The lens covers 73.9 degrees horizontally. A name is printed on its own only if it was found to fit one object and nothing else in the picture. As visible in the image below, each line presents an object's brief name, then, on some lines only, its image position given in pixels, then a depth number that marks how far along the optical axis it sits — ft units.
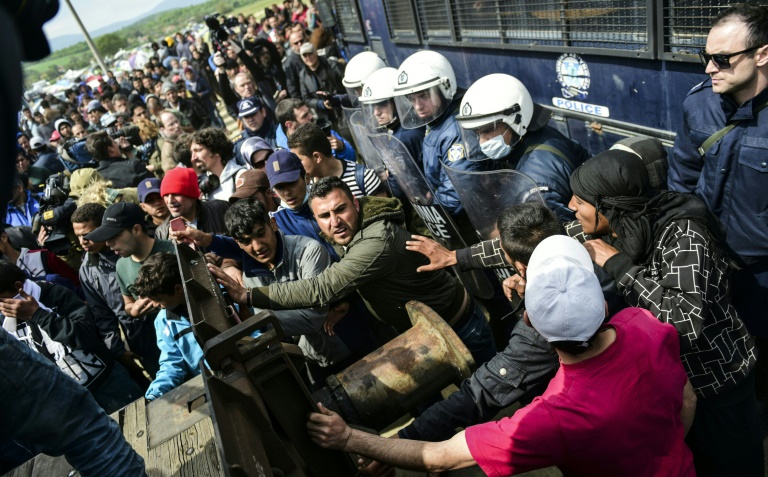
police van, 10.92
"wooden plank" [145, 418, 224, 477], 6.45
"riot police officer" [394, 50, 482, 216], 12.56
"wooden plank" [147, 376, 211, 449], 7.30
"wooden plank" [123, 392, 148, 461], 7.27
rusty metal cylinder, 7.26
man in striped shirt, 13.71
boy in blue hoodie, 9.29
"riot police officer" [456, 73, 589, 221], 10.68
